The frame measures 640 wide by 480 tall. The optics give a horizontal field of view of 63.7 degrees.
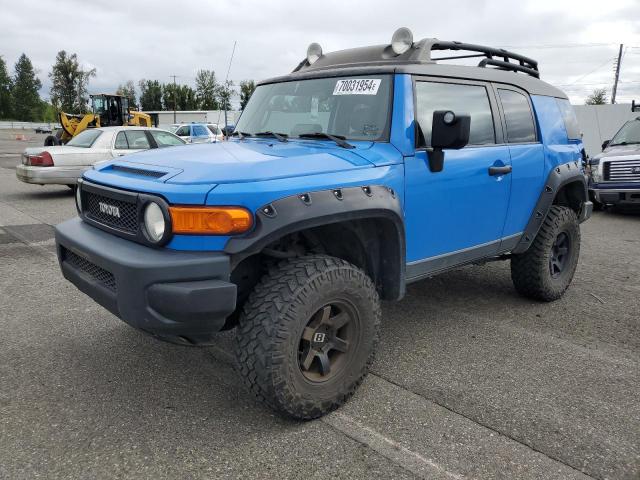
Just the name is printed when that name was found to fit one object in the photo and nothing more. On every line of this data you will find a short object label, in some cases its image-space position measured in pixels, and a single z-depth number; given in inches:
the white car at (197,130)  881.6
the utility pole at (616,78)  1597.7
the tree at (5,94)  3914.9
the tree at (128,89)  3660.9
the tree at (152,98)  3683.6
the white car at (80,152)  418.6
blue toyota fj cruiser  95.5
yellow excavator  743.1
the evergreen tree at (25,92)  3885.3
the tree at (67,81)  3722.9
